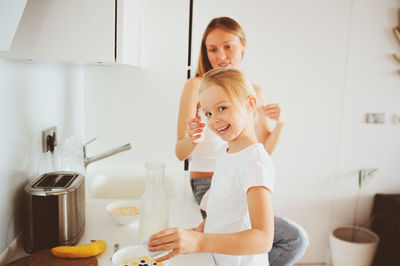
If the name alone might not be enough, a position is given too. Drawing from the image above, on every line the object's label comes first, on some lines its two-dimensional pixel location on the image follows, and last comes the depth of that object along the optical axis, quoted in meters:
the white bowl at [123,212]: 1.21
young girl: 0.80
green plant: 2.56
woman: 1.52
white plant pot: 2.45
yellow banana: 0.97
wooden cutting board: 0.93
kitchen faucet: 1.42
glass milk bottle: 1.07
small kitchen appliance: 0.99
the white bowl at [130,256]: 0.95
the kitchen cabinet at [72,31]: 1.03
